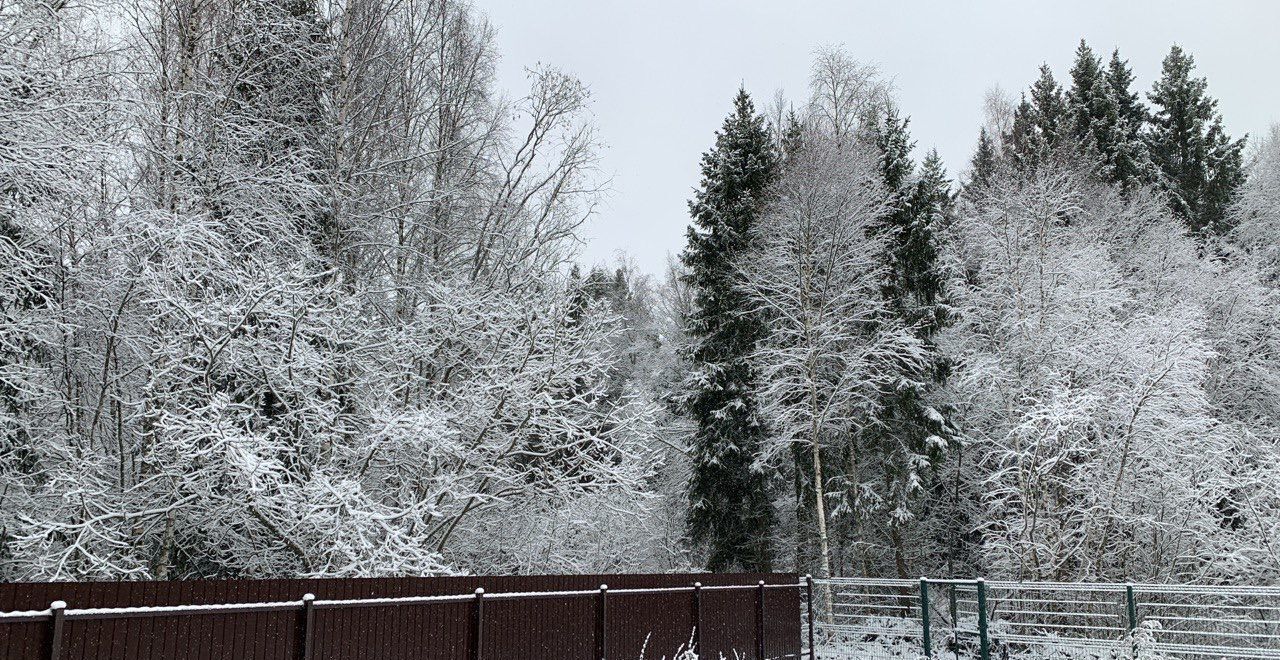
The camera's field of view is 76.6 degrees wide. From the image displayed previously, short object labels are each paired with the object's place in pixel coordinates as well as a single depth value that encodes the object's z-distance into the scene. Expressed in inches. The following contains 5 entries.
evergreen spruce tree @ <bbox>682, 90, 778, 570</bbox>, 855.7
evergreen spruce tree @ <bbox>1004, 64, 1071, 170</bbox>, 995.0
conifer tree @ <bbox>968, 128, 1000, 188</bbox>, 1039.8
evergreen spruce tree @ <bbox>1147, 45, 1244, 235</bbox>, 1129.4
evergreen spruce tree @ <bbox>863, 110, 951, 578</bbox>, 816.9
